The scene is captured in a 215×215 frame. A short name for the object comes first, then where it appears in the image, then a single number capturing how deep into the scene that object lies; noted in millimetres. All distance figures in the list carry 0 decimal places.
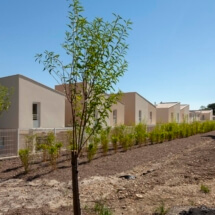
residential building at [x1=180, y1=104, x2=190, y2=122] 35481
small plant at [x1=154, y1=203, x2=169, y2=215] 3952
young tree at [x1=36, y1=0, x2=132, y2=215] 2973
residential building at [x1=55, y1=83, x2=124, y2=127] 20309
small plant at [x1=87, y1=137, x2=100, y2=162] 8695
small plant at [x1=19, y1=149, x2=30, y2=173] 7233
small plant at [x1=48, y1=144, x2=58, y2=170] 7582
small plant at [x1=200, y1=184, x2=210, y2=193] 5057
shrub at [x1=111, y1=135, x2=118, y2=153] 11016
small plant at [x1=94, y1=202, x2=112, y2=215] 3743
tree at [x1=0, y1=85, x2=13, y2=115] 7412
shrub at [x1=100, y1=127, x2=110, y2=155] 10352
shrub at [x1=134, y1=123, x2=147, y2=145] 13490
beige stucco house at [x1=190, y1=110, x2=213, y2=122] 44800
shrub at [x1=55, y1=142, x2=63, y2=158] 8502
